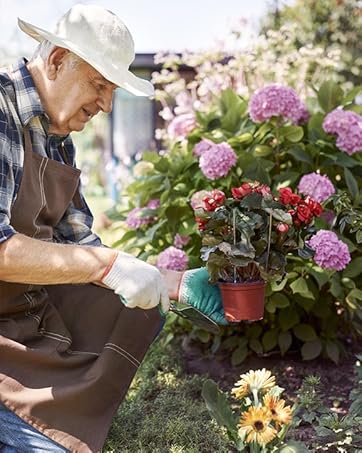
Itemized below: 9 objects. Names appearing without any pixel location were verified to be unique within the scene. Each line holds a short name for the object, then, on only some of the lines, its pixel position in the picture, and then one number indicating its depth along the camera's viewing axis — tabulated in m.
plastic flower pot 2.21
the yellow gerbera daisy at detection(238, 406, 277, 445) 1.93
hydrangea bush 3.04
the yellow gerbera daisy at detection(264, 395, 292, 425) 1.93
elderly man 2.04
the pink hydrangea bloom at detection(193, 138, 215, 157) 3.22
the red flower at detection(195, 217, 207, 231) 2.26
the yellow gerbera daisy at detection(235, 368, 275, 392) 2.07
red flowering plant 2.19
